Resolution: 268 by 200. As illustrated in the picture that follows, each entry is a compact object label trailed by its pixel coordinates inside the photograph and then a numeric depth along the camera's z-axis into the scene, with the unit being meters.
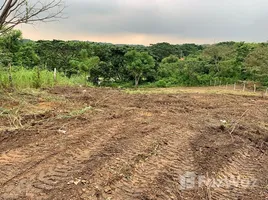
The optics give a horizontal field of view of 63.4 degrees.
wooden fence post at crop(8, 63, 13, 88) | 5.89
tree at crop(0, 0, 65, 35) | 4.15
